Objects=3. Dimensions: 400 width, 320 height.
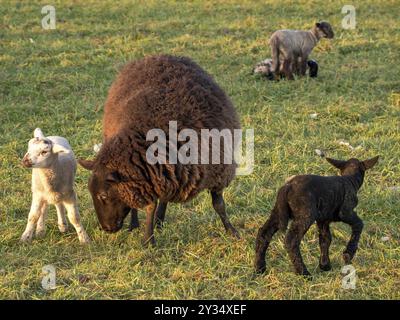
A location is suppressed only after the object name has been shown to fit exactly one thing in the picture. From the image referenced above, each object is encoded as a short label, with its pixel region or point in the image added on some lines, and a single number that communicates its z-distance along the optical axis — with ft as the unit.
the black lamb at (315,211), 30.40
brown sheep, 32.96
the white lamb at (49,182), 35.14
